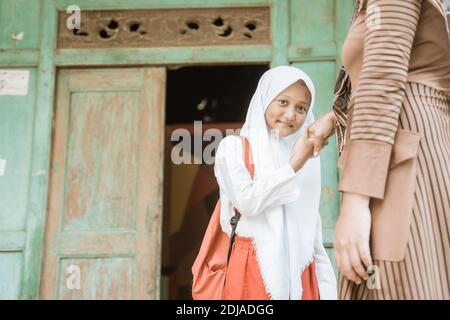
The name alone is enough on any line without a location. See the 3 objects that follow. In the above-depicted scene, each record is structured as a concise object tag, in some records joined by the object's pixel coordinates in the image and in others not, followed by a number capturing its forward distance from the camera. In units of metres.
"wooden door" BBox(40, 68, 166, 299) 4.21
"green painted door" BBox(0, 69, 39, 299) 4.18
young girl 2.57
